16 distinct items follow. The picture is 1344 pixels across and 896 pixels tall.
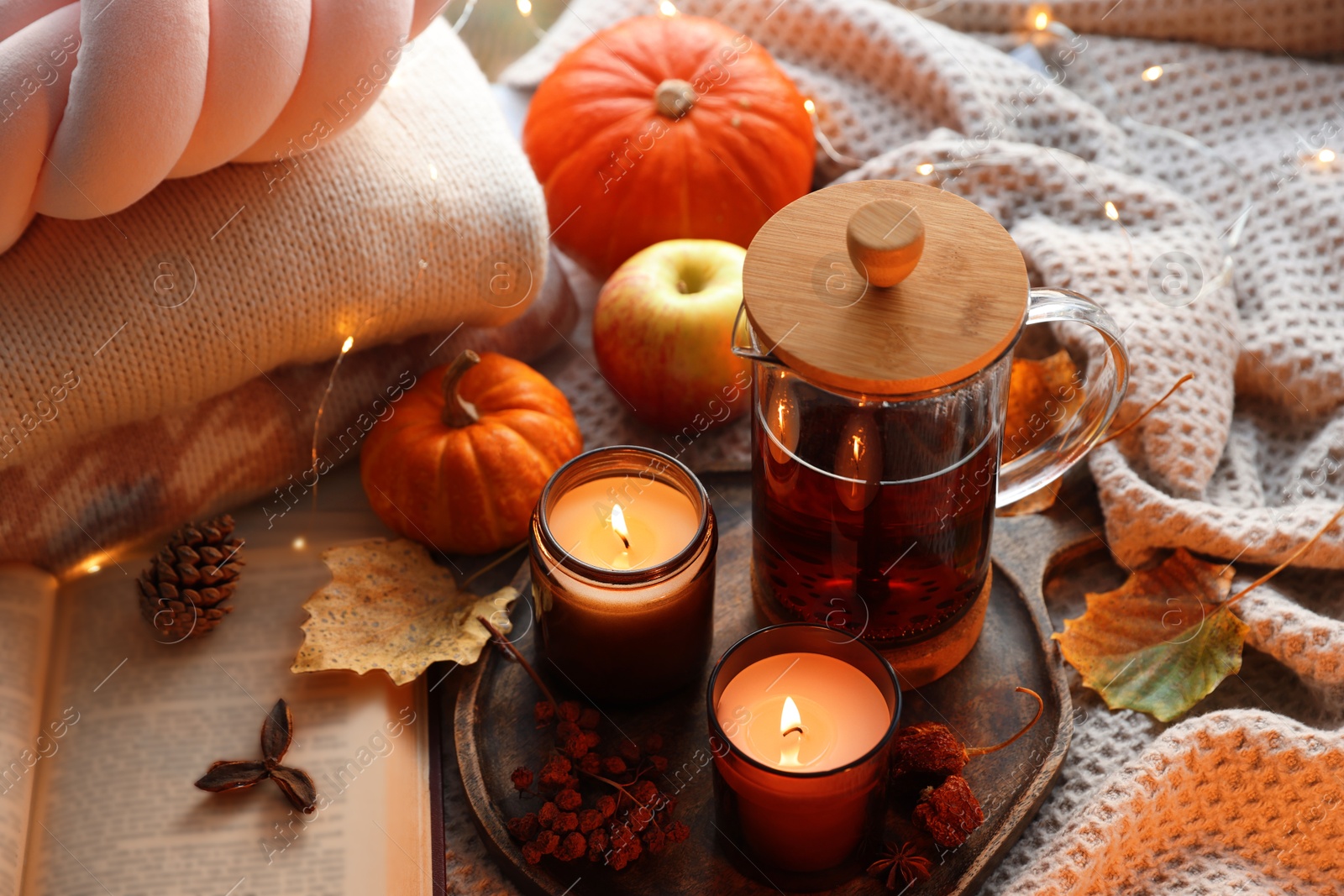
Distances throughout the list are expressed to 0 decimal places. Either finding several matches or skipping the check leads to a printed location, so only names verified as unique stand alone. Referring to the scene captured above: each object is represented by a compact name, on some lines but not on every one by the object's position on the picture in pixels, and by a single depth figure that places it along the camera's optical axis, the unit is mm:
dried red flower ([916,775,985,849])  734
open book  765
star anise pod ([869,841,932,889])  730
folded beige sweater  810
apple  958
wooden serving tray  746
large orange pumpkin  1067
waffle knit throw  776
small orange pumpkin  901
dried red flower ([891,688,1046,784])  754
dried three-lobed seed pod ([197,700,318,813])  786
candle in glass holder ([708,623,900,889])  675
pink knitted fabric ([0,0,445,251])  702
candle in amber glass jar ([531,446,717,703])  747
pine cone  869
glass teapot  619
